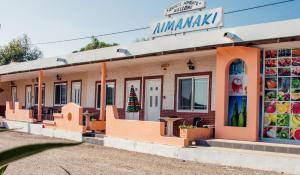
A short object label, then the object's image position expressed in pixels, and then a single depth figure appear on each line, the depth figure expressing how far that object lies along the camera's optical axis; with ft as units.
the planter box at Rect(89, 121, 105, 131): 49.64
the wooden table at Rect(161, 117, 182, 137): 40.78
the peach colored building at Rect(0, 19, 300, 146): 35.14
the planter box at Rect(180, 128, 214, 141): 36.40
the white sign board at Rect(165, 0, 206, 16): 48.11
